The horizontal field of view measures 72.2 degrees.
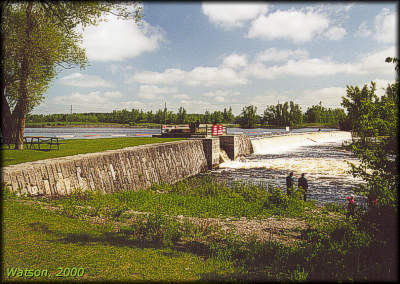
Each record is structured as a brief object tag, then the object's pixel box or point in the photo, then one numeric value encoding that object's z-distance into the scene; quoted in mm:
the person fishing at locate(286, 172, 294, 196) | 14344
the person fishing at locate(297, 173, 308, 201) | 15285
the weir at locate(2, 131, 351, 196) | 10875
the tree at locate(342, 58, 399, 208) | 5473
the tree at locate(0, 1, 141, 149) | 16781
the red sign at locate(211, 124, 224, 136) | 38588
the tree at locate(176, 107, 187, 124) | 157750
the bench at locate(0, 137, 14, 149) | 20094
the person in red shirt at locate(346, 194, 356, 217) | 7738
